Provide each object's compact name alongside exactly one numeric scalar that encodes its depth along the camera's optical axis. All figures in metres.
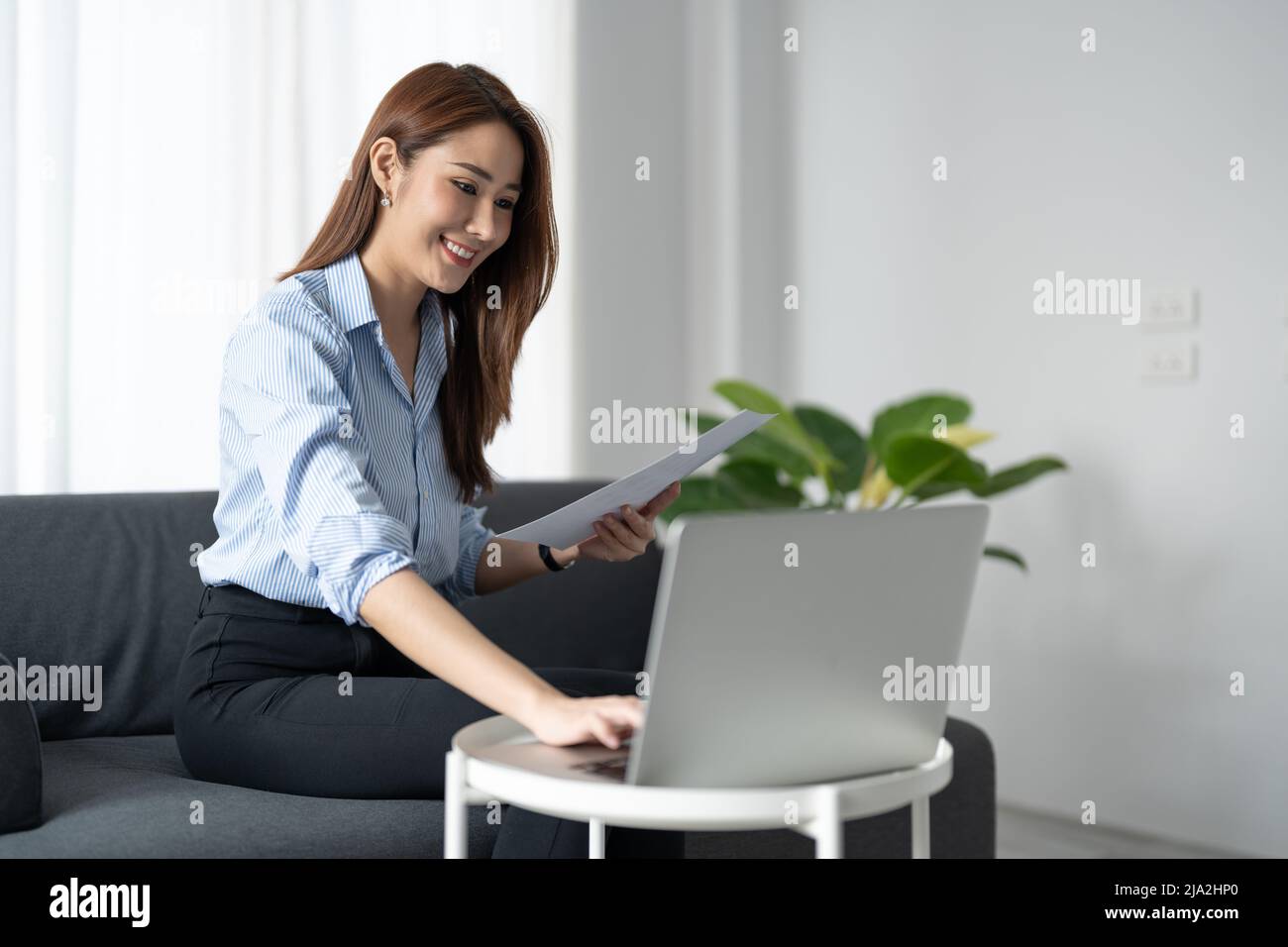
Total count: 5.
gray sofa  1.39
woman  1.23
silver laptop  0.92
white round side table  0.93
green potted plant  2.70
